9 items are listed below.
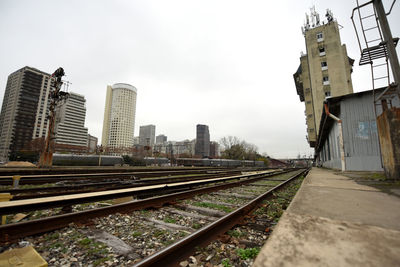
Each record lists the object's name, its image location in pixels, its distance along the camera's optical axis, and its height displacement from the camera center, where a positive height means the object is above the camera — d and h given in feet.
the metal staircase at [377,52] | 21.42 +14.02
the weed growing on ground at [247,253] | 7.09 -3.87
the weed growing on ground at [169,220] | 11.21 -4.05
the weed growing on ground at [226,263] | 6.52 -3.89
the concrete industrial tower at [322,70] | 106.52 +55.65
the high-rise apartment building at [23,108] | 359.05 +97.86
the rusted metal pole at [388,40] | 20.06 +14.22
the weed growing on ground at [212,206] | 14.04 -4.04
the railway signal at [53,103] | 56.57 +18.66
